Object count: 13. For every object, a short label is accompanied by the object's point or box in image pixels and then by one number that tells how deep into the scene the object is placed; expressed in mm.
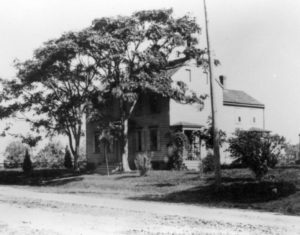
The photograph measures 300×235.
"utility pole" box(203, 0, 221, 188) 18031
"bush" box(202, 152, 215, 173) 25789
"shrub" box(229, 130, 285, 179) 17514
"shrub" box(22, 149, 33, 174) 41250
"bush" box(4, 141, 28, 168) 56000
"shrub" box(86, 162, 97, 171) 39506
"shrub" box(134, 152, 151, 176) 26891
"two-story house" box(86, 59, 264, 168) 33188
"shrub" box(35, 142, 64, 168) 50688
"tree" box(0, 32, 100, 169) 29594
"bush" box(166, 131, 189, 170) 31203
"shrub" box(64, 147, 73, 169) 43831
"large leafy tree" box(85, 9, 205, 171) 28797
